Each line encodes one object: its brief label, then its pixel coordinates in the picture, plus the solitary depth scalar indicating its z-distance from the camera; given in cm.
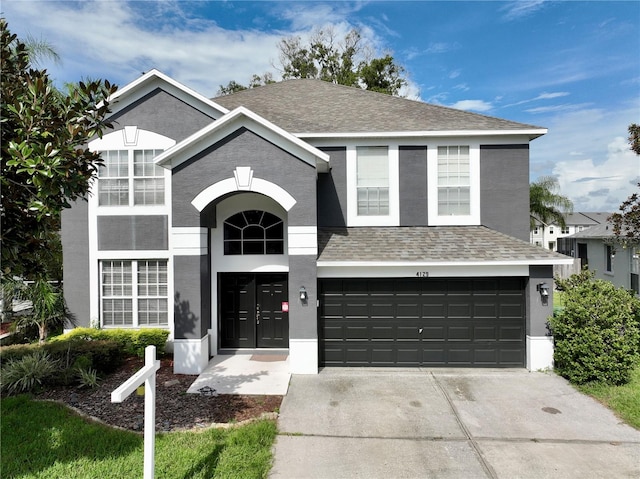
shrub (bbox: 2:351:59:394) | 743
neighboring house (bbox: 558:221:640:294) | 2027
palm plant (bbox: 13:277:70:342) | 1056
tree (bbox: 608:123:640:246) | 995
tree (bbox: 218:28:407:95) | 2720
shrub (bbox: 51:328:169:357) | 995
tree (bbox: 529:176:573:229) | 3070
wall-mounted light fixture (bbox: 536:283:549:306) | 886
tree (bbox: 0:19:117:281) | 452
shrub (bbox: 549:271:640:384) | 775
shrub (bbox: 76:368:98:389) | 771
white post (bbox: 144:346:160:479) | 436
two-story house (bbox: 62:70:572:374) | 886
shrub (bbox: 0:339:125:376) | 810
